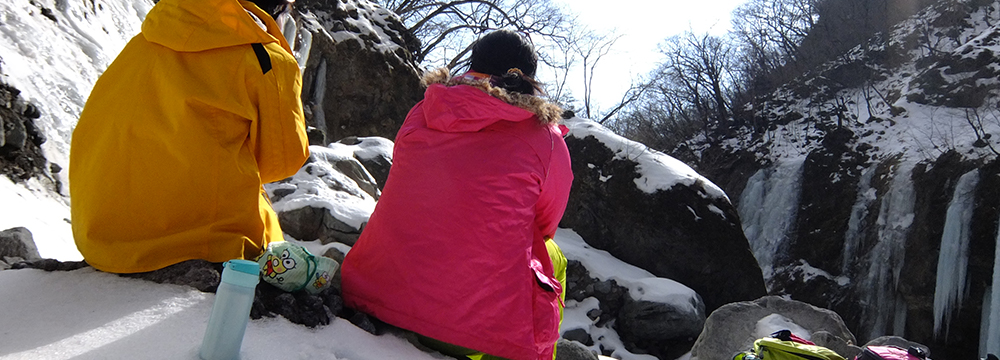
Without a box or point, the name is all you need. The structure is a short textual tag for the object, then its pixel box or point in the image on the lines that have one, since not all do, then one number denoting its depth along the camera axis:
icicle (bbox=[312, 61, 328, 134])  11.06
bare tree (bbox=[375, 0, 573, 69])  19.28
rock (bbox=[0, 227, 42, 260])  2.34
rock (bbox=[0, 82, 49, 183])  3.74
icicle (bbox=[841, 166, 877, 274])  14.58
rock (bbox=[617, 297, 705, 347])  7.69
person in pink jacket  1.93
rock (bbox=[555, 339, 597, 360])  4.56
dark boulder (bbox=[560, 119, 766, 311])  8.81
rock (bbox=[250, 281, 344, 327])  1.82
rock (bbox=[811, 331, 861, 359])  5.11
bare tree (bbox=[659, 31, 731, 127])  22.84
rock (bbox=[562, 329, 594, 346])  7.51
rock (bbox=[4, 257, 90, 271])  1.94
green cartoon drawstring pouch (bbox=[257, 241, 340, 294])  1.90
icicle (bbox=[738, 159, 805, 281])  15.98
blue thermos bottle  1.41
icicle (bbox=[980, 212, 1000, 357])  10.19
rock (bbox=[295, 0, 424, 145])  11.14
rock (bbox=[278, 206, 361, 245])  5.21
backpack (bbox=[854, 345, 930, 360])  2.74
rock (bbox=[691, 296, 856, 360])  5.98
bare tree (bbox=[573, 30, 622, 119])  22.06
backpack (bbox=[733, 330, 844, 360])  3.12
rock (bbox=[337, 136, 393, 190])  7.42
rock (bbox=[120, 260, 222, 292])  1.87
